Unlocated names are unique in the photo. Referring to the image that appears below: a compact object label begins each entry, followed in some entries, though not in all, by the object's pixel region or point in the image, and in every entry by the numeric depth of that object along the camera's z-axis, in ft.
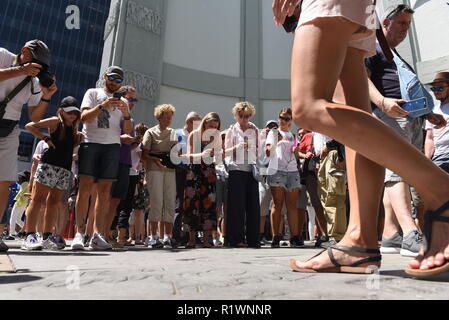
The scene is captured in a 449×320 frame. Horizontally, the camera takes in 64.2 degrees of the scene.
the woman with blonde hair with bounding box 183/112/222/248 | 13.42
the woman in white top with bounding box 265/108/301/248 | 14.19
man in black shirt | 8.54
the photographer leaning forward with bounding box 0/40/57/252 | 8.77
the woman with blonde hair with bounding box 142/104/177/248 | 13.56
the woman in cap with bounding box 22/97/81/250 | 10.47
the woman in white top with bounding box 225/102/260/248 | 13.63
